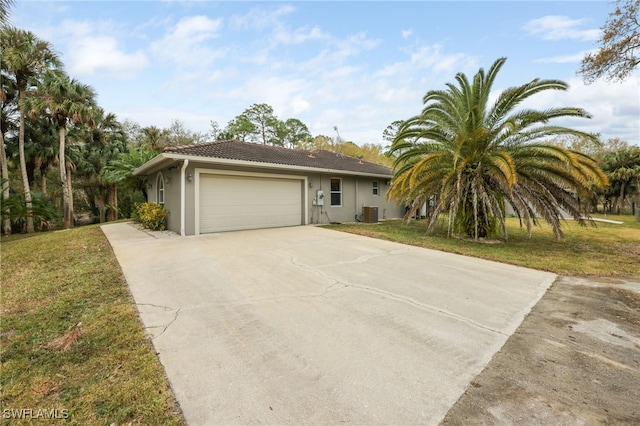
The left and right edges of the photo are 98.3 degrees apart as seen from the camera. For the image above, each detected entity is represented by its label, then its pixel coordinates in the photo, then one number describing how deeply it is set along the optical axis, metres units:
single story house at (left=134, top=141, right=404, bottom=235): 9.05
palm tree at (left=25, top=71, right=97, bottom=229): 14.90
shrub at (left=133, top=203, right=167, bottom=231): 10.31
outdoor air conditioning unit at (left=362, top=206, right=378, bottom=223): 13.59
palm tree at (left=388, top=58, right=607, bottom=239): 7.23
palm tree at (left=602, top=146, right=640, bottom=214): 21.12
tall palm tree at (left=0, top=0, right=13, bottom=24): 5.47
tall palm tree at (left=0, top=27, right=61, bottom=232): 13.94
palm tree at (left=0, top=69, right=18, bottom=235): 14.81
